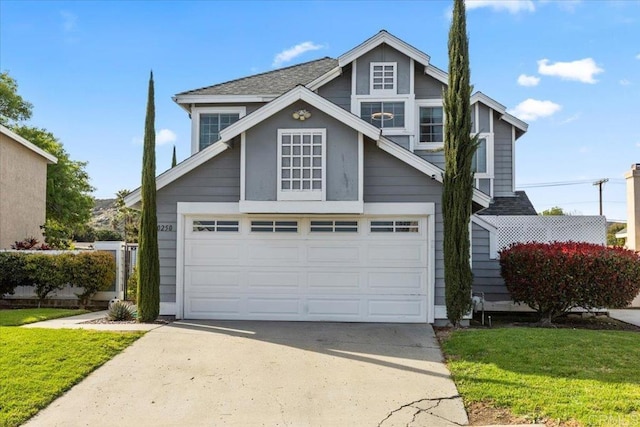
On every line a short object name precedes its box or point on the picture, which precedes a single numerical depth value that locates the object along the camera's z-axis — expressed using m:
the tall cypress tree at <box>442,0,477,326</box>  9.48
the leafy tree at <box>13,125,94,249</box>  29.89
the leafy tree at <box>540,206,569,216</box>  42.53
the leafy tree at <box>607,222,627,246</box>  33.75
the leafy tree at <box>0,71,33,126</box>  29.98
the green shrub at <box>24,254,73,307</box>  12.59
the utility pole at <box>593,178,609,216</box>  32.92
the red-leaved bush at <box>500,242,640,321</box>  9.90
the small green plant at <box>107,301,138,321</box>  10.16
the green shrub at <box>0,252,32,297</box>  12.59
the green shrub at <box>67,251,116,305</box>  12.65
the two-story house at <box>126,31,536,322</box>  9.94
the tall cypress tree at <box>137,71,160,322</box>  9.85
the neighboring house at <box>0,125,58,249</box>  17.45
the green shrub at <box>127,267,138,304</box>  12.96
